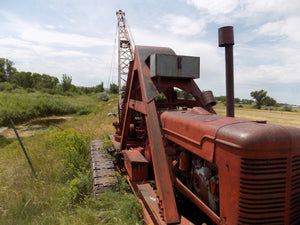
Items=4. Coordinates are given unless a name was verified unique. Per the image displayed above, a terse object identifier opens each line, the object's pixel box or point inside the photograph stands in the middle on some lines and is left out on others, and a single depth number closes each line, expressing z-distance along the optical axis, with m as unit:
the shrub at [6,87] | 40.78
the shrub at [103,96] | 42.09
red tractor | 1.83
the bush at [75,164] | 4.59
